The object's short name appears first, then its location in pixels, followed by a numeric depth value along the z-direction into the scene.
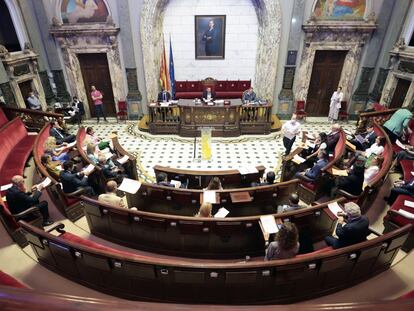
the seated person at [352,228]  3.40
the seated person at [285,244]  3.08
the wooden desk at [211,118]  9.27
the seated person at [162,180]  5.05
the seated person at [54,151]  6.30
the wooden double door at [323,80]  10.35
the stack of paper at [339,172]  5.28
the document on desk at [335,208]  3.98
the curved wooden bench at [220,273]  3.08
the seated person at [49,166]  5.47
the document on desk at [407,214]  4.09
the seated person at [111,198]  4.32
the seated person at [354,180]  4.63
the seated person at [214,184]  4.69
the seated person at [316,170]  5.34
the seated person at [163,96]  9.88
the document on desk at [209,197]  4.28
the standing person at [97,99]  10.27
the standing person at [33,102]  9.15
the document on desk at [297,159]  5.97
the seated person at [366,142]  7.12
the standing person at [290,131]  7.08
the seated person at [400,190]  4.93
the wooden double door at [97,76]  10.45
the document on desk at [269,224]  3.56
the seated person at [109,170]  5.63
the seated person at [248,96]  9.64
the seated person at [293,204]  4.16
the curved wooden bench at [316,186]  5.34
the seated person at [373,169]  5.23
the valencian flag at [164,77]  10.33
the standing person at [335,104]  10.16
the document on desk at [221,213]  4.12
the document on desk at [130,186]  4.45
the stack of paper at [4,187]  4.85
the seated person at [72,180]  4.80
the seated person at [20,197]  4.26
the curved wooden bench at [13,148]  5.86
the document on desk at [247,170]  5.31
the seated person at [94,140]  6.85
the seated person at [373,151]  6.02
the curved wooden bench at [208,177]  5.42
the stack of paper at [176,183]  5.11
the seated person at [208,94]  9.58
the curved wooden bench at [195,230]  3.87
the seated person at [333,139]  6.71
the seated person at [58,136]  7.42
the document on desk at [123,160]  5.98
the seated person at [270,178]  4.99
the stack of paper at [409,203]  4.52
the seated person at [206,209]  3.98
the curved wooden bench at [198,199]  4.65
